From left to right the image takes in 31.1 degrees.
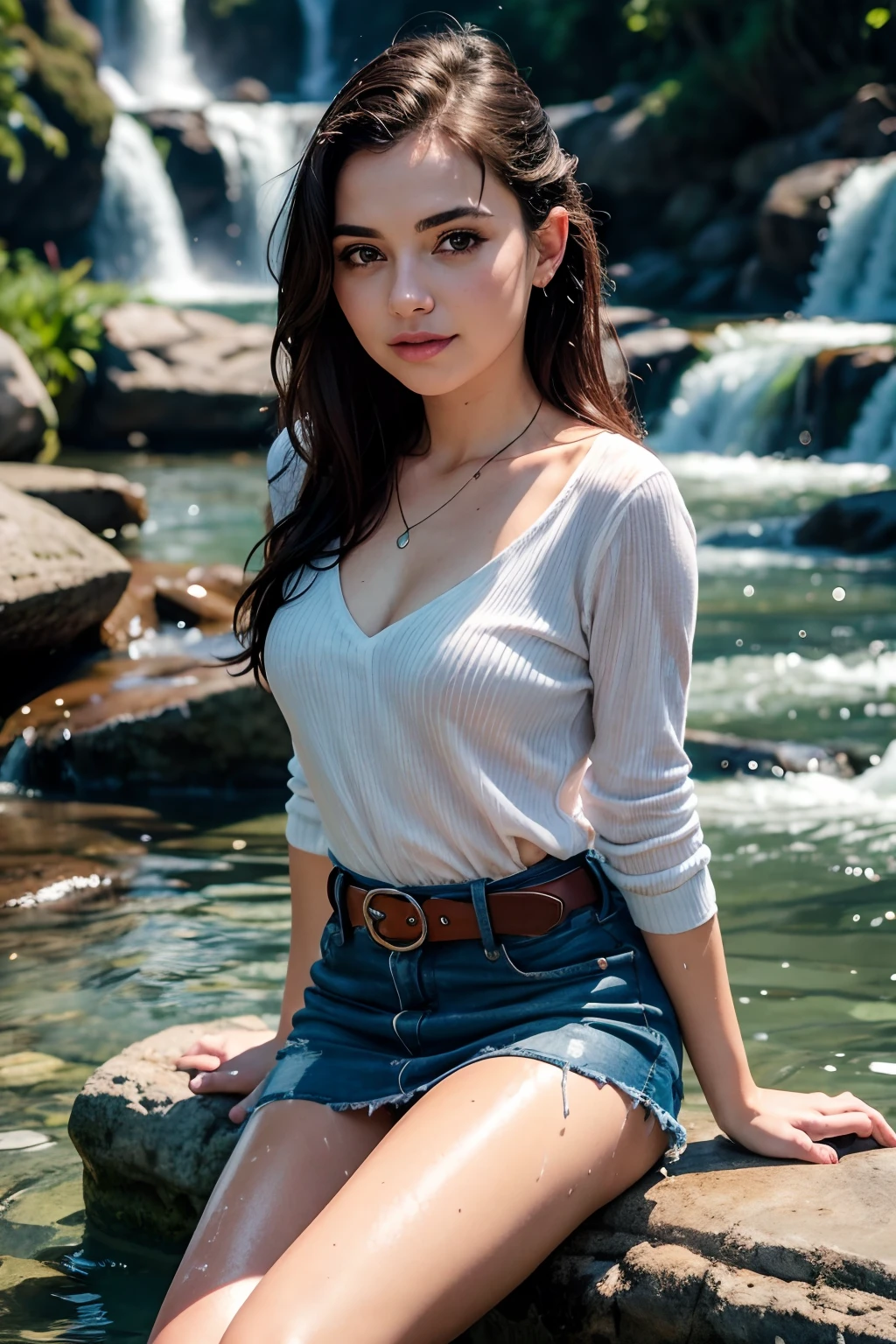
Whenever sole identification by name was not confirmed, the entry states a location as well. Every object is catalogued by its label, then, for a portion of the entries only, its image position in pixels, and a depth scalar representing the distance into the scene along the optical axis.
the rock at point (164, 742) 6.22
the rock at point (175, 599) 7.82
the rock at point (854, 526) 10.52
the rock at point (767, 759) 6.01
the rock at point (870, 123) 20.88
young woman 2.16
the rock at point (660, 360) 15.96
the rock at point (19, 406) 10.95
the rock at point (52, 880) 4.97
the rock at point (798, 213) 19.77
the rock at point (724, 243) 22.69
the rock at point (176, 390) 15.58
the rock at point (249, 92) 31.55
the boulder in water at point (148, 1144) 2.86
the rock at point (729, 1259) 2.00
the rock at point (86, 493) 9.90
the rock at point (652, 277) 22.89
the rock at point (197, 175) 27.08
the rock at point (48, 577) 6.45
